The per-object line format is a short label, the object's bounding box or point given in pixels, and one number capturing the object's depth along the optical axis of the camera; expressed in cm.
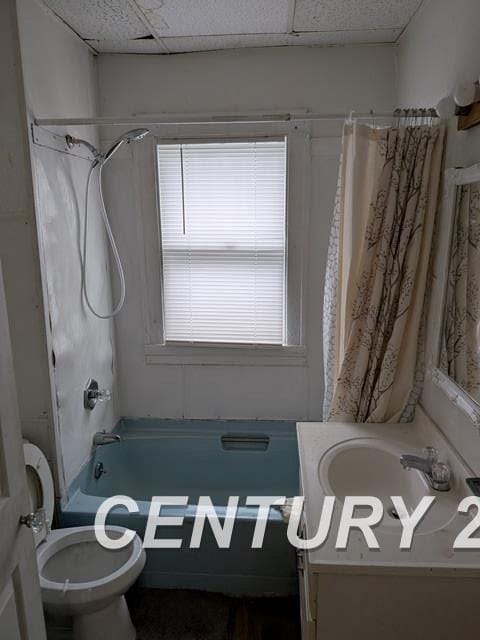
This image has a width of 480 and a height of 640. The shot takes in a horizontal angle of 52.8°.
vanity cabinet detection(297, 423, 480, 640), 118
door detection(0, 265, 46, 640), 107
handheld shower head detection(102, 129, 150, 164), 214
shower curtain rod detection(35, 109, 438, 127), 174
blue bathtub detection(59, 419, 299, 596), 266
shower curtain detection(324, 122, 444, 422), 175
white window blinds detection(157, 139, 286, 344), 257
